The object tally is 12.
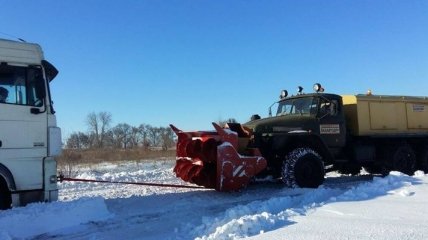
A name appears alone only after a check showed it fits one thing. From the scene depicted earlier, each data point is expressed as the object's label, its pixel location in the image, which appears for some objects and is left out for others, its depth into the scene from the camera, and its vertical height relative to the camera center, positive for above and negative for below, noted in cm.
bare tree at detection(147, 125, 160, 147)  7555 +287
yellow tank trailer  1383 +78
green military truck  1066 +4
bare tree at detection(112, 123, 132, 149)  7119 +267
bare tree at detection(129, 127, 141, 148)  7383 +254
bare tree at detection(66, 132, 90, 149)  5076 +166
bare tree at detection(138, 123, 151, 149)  8069 +334
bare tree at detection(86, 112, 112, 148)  7060 +248
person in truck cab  732 +96
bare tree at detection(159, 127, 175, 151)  4592 +67
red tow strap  868 -46
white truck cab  733 +42
